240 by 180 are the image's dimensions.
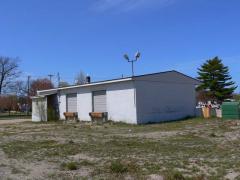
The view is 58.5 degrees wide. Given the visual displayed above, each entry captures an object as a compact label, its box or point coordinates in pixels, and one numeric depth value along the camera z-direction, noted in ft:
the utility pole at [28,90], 142.92
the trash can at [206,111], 60.30
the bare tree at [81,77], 145.63
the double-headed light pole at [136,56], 60.05
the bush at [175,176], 14.54
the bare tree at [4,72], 130.29
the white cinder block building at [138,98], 51.38
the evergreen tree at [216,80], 132.07
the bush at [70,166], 17.14
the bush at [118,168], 16.12
